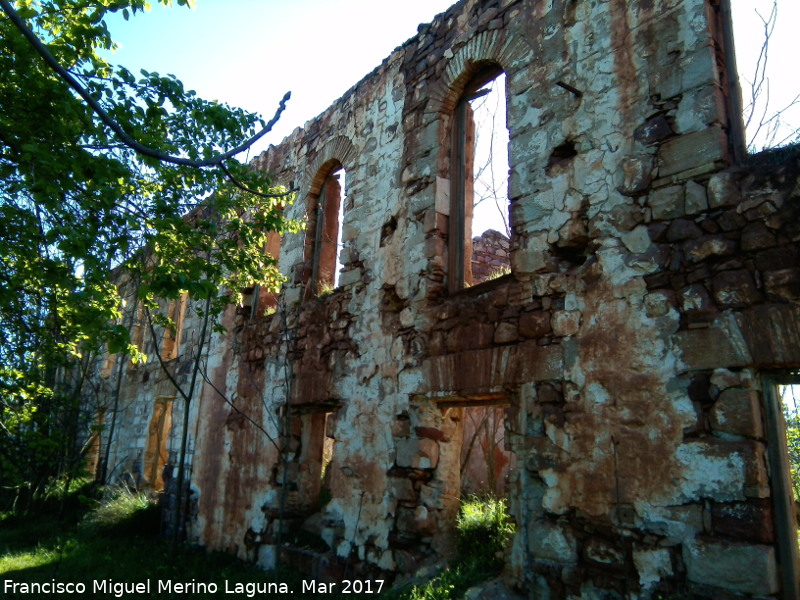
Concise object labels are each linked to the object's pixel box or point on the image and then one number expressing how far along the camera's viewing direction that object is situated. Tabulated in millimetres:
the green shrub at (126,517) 8703
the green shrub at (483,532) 4645
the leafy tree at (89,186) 4004
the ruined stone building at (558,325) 3273
